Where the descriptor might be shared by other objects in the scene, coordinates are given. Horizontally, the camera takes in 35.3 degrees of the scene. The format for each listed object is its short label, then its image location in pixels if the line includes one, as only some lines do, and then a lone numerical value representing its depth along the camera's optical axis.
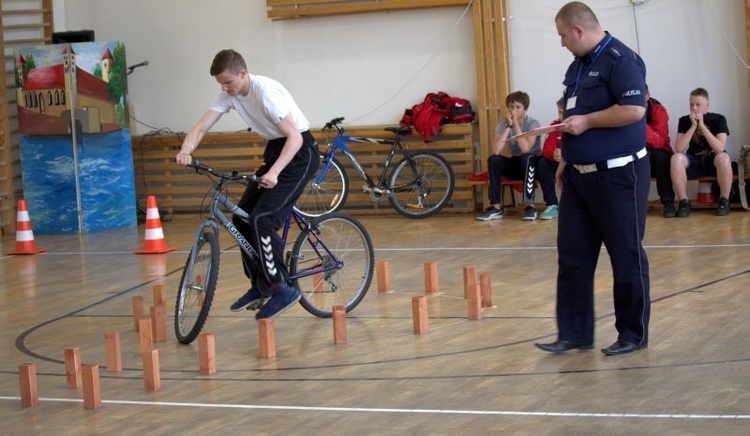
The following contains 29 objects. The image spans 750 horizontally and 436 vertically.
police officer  5.64
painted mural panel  13.49
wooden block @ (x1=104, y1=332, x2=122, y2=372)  6.19
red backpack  13.10
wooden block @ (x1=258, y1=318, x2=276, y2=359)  6.33
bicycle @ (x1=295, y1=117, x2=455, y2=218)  13.01
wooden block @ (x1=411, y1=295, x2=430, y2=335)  6.71
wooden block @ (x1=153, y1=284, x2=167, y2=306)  7.49
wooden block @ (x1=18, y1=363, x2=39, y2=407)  5.51
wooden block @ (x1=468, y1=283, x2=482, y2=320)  7.04
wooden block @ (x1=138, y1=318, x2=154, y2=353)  6.21
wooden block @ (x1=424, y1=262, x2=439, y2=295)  8.06
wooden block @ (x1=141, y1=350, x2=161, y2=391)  5.69
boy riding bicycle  6.72
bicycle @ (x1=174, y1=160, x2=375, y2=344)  6.73
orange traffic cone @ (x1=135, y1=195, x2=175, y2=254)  11.26
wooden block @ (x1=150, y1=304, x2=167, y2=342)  6.94
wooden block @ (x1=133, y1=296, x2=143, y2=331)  7.38
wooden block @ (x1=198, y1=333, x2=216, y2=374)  5.96
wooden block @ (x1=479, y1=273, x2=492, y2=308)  7.42
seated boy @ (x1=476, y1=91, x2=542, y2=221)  12.27
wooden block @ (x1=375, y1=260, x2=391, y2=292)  8.24
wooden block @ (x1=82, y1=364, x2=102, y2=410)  5.32
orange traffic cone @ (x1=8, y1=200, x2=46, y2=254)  11.84
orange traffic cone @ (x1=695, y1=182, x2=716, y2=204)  11.98
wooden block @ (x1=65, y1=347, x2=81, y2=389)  5.85
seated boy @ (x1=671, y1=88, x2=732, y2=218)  11.54
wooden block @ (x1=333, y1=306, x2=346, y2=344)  6.57
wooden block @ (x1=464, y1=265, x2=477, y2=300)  7.33
